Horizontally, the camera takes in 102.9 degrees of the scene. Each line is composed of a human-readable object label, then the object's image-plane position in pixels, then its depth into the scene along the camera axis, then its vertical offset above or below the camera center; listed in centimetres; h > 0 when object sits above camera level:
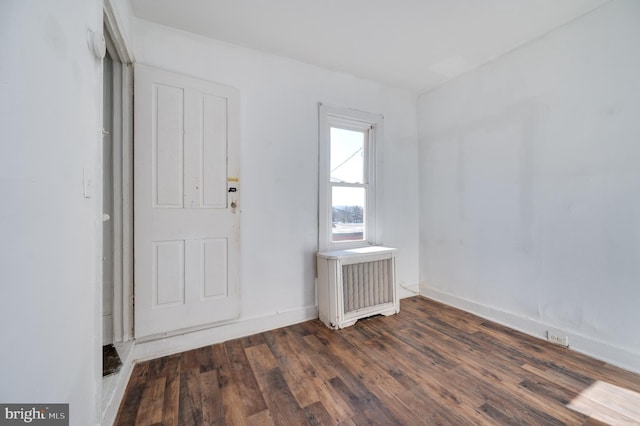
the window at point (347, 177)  288 +46
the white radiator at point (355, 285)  255 -75
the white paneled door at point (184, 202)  204 +10
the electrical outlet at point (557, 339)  217 -108
